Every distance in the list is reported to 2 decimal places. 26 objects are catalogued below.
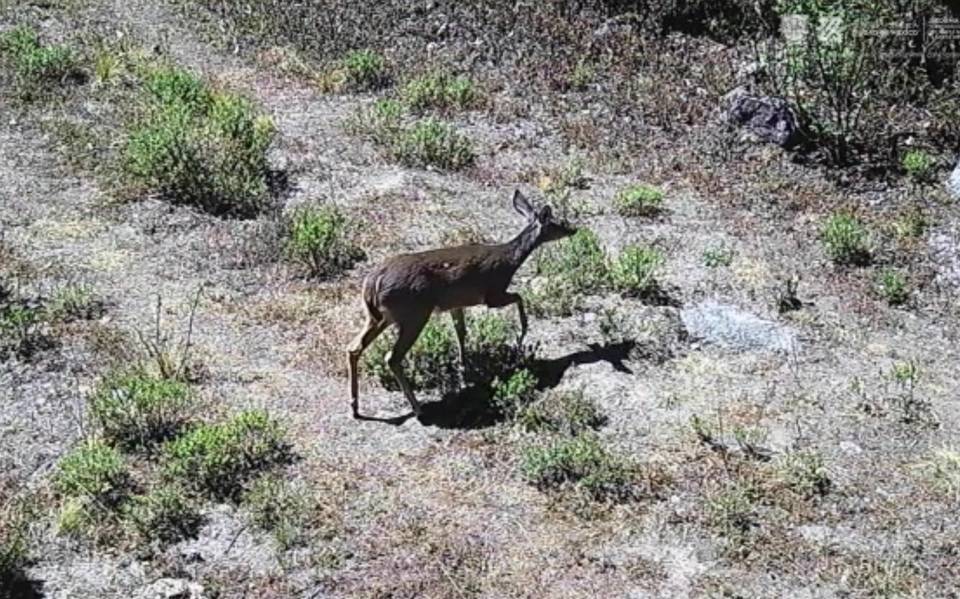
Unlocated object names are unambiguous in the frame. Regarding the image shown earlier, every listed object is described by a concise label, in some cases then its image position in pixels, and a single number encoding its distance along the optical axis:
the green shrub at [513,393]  9.25
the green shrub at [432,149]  13.11
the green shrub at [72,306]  10.35
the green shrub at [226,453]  8.40
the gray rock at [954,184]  12.71
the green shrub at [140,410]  8.84
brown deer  8.98
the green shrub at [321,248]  11.12
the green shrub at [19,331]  9.84
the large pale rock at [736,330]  10.25
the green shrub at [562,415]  9.08
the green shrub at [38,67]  14.34
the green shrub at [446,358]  9.58
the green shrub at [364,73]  14.76
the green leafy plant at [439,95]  14.23
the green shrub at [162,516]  8.00
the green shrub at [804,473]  8.59
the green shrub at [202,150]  12.26
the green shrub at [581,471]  8.46
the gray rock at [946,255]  11.41
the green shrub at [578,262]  10.89
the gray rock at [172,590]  7.57
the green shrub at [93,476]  8.22
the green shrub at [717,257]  11.45
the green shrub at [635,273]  10.80
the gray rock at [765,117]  13.41
